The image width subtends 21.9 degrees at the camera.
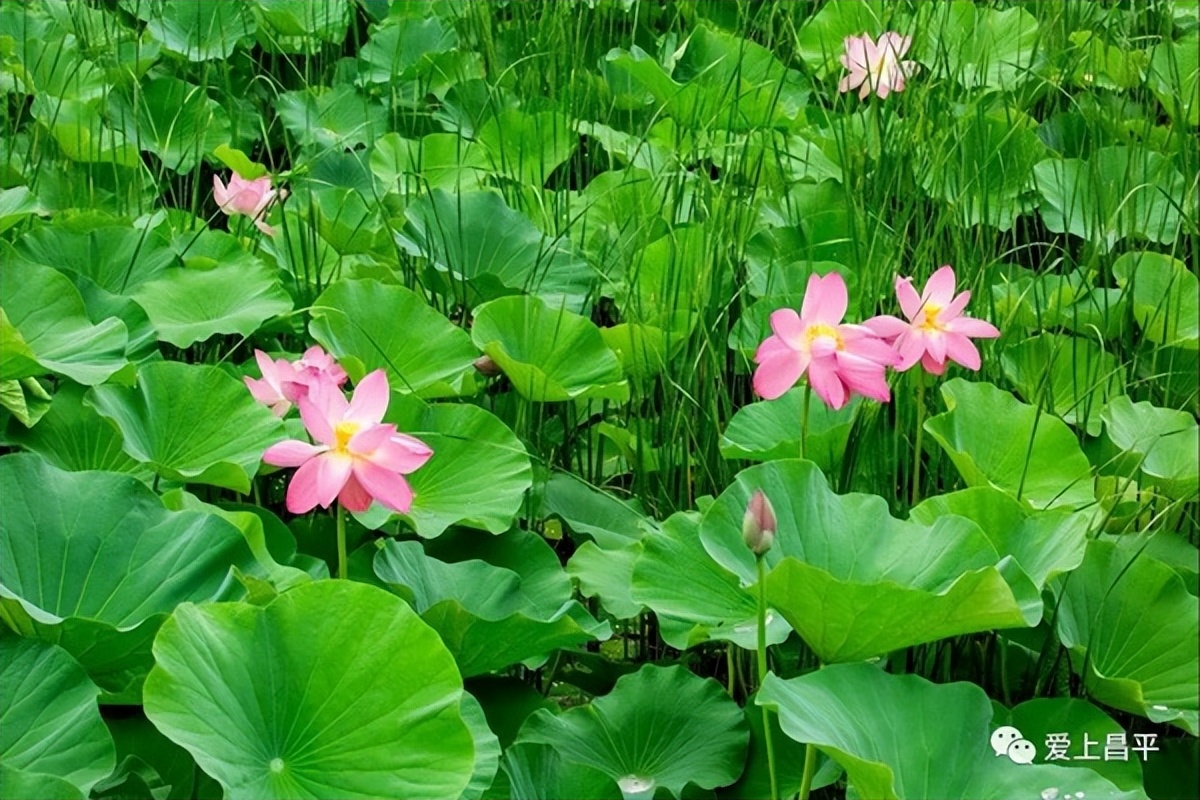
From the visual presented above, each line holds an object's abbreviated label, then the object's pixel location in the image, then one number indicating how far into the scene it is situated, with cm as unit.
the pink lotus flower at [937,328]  415
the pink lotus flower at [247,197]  494
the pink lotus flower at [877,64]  558
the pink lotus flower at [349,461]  375
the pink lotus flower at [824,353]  396
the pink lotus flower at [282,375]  410
